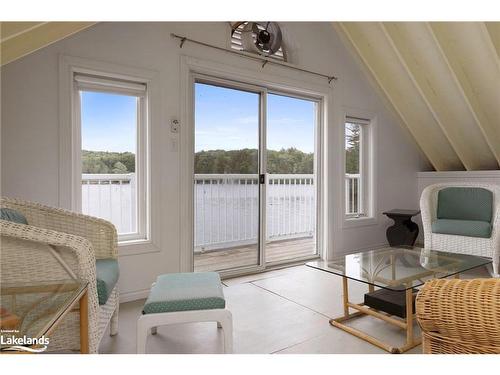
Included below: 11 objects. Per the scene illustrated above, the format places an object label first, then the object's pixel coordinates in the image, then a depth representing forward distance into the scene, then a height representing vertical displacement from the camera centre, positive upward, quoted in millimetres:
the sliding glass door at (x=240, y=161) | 3311 +203
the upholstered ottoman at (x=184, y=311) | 1529 -600
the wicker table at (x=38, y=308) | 1056 -458
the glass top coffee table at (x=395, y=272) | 1873 -567
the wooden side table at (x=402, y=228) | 4035 -591
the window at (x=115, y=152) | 2572 +234
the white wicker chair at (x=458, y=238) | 3182 -578
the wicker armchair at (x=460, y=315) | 831 -353
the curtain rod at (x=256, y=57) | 2791 +1187
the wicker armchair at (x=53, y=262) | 1430 -354
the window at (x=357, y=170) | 4273 +135
